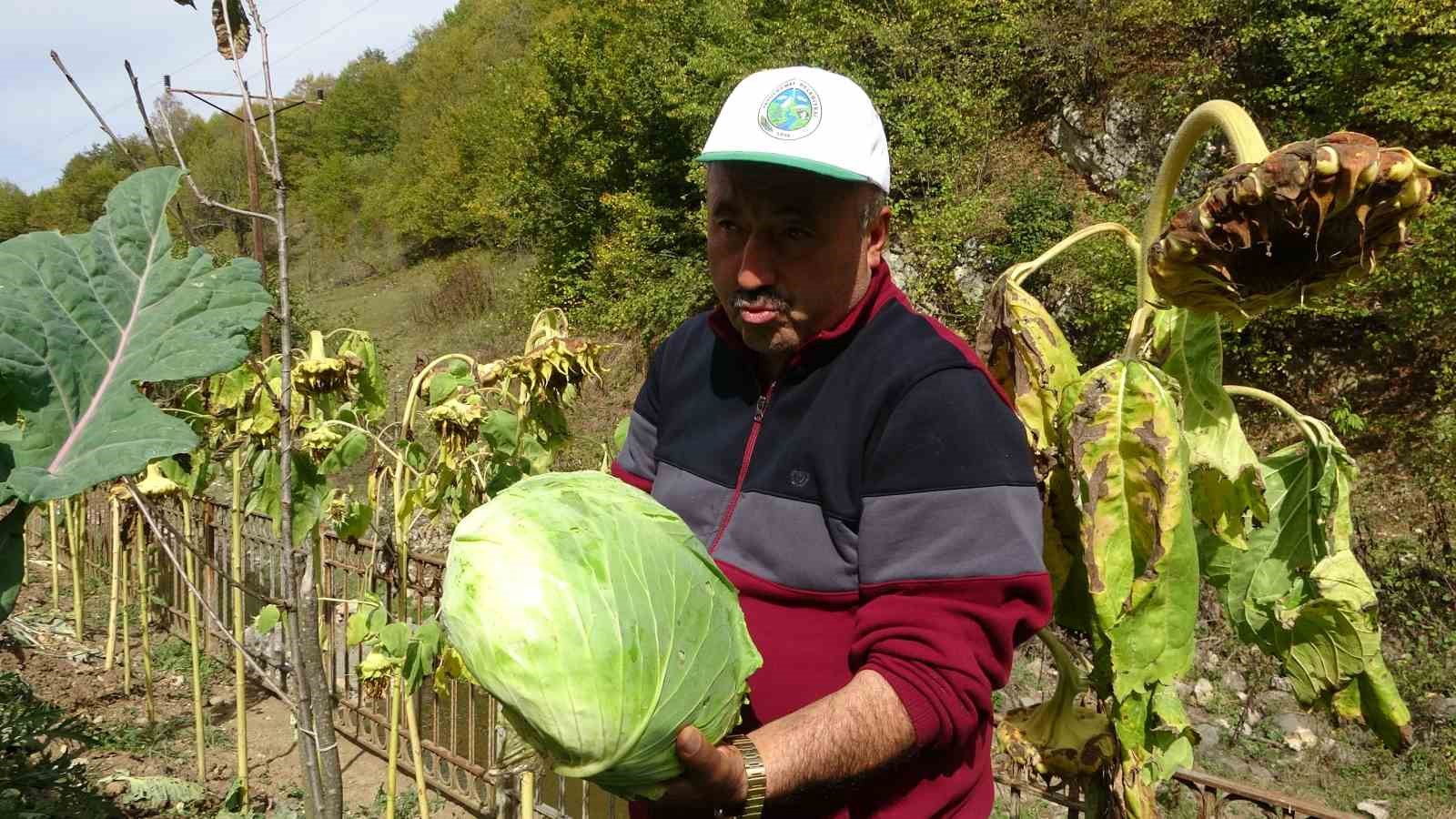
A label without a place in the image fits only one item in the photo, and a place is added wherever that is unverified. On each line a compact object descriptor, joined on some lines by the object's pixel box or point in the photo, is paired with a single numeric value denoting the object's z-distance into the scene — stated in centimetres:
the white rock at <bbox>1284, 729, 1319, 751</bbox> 592
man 141
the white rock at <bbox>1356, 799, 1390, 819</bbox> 517
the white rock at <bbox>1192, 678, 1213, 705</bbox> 645
